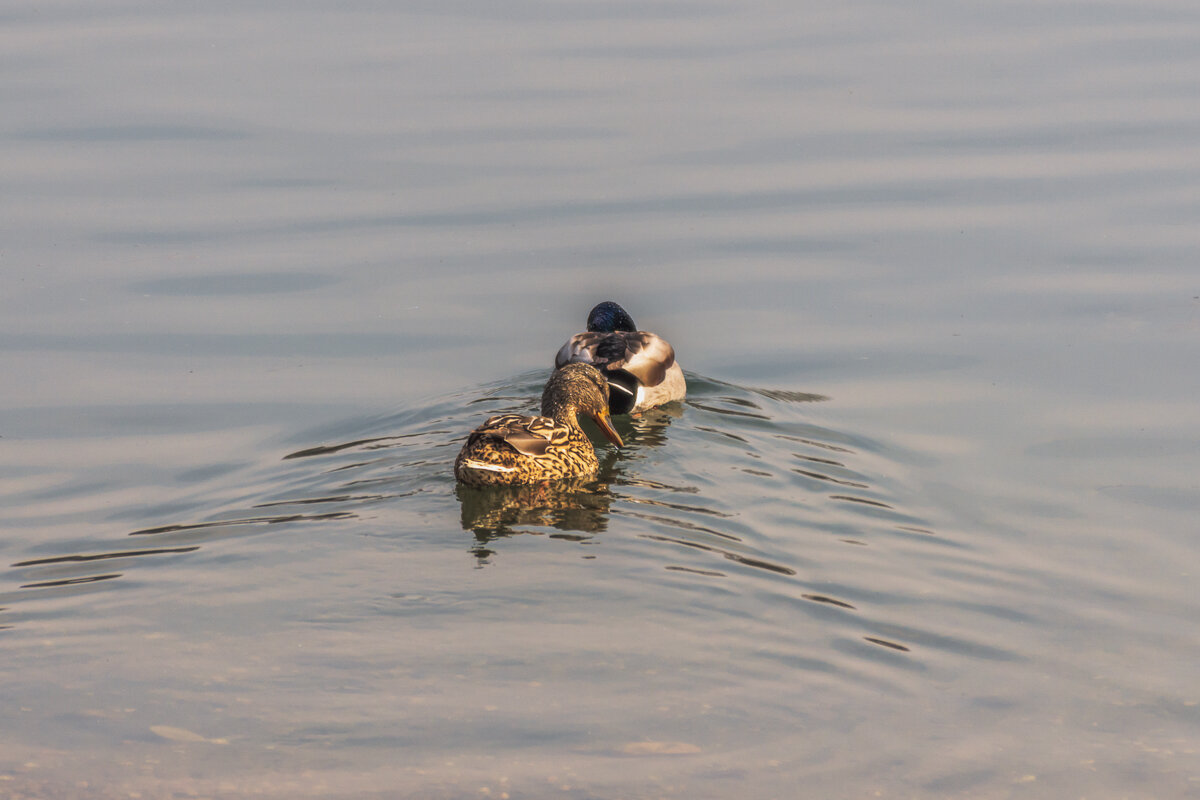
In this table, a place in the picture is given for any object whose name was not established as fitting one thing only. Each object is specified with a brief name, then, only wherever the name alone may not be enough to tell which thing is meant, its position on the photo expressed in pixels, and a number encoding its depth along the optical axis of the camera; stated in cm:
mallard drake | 2384
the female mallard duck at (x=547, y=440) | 1978
